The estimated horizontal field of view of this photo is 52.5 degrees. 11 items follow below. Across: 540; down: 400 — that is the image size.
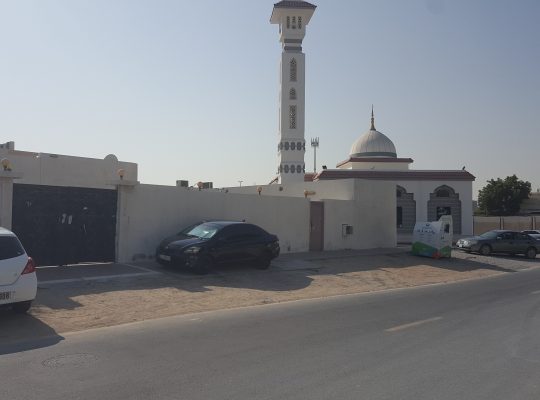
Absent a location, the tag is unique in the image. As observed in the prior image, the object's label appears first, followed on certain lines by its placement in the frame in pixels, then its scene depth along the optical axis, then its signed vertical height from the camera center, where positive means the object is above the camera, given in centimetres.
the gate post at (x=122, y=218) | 1675 +9
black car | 1549 -69
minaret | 4741 +1154
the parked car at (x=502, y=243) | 2747 -81
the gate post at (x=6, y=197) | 1419 +57
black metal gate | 1476 -7
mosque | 4375 +538
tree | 6962 +417
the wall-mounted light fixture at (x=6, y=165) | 1415 +141
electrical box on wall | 2517 -23
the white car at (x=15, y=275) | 904 -94
